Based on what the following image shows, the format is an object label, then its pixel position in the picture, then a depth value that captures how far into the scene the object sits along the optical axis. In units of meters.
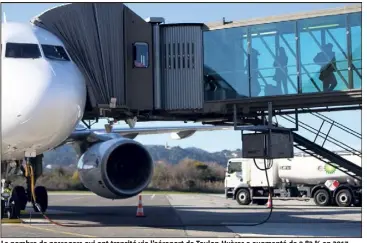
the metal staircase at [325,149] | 17.44
